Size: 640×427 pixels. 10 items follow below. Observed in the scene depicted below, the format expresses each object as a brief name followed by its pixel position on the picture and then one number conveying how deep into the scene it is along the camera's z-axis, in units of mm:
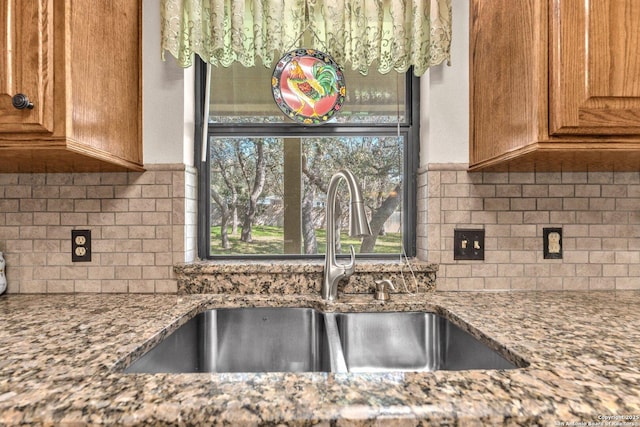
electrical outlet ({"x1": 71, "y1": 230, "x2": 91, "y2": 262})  1323
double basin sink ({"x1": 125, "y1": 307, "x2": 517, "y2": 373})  1160
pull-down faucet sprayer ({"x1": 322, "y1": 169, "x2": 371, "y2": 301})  1226
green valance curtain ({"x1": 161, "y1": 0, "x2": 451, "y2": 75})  1277
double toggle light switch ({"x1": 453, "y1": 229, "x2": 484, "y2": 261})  1345
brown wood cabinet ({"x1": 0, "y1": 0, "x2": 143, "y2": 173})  907
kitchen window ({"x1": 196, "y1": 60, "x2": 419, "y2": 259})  1512
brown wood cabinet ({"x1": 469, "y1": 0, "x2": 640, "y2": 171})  936
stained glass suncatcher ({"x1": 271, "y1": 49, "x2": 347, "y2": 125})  1471
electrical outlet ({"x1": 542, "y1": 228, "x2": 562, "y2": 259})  1347
